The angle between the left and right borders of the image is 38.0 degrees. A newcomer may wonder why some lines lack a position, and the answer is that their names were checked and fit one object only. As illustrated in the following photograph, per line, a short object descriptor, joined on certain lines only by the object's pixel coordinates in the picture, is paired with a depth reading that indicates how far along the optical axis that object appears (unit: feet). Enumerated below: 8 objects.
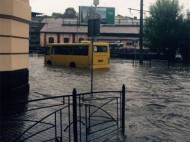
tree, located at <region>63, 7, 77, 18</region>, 297.94
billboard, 144.66
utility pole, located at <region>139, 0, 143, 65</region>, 94.84
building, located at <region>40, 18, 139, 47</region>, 177.99
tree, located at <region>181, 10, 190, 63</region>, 111.75
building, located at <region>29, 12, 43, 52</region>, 223.71
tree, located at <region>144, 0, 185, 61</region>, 112.88
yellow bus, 74.02
